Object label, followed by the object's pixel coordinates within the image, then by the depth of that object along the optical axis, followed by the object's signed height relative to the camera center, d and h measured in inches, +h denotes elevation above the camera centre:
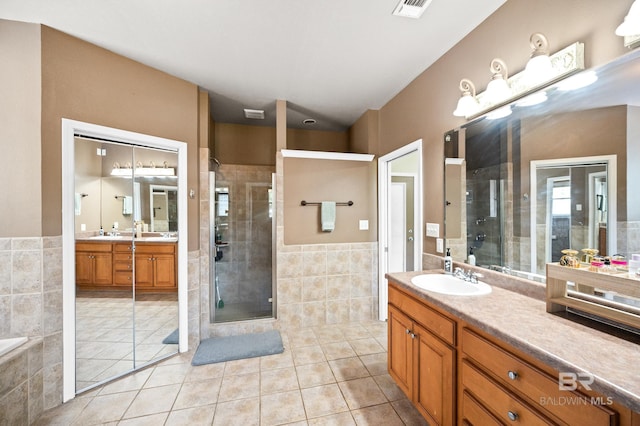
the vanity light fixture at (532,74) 50.4 +28.8
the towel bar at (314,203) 124.6 +4.0
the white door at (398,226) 169.2 -9.7
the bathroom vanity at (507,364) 30.6 -23.1
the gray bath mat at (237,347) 97.0 -54.2
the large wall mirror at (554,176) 43.9 +7.4
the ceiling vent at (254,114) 132.2 +51.1
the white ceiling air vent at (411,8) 63.8 +51.3
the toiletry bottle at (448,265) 79.0 -16.4
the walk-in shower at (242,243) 125.0 -15.9
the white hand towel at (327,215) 125.1 -1.8
